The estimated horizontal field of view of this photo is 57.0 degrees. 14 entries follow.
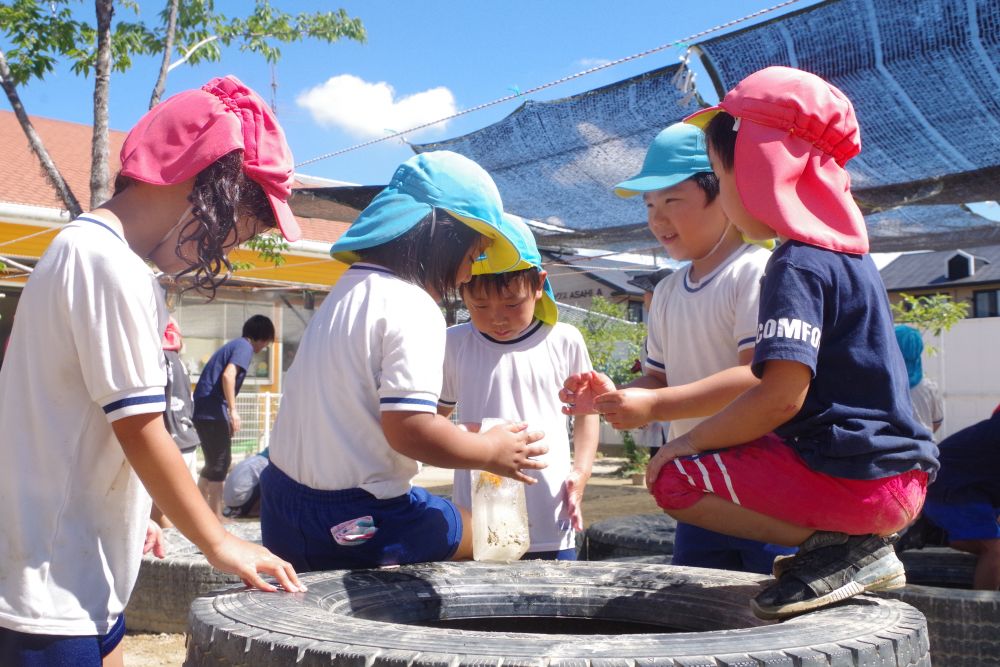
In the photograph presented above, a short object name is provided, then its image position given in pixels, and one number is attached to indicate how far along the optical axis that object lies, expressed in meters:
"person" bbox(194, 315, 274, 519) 7.03
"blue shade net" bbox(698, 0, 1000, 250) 5.15
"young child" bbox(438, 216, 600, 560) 2.76
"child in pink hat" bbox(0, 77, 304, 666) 1.46
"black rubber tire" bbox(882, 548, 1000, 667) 2.13
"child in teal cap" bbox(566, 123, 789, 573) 2.05
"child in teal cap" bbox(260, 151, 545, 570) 1.77
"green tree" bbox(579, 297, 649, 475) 11.23
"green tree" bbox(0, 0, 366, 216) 6.38
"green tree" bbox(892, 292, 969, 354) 11.49
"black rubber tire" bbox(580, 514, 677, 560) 3.24
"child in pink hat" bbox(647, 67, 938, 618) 1.52
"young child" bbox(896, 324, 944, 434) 4.65
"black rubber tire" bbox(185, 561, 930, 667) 1.22
